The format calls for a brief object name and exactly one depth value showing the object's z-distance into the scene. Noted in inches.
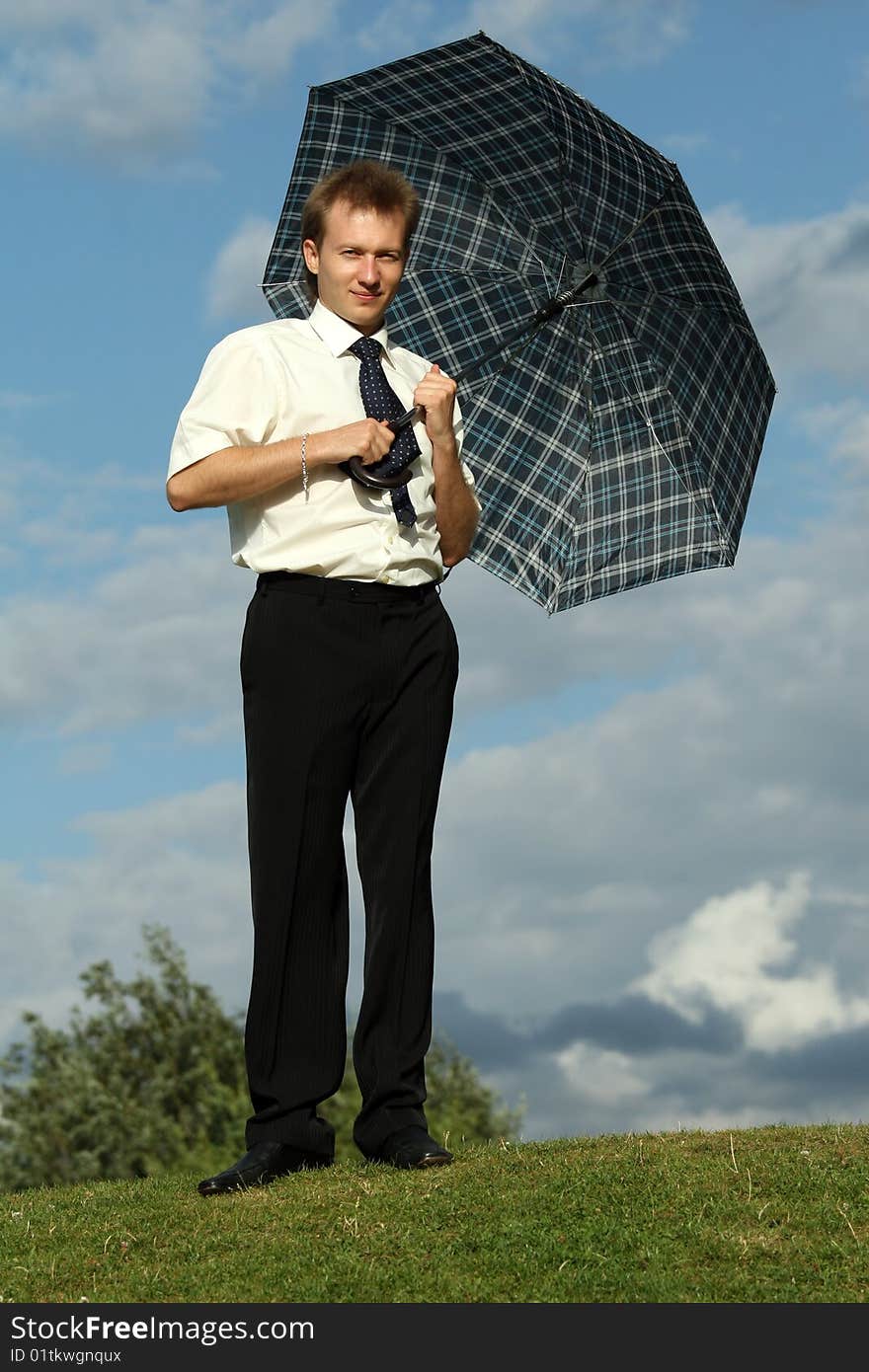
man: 208.8
